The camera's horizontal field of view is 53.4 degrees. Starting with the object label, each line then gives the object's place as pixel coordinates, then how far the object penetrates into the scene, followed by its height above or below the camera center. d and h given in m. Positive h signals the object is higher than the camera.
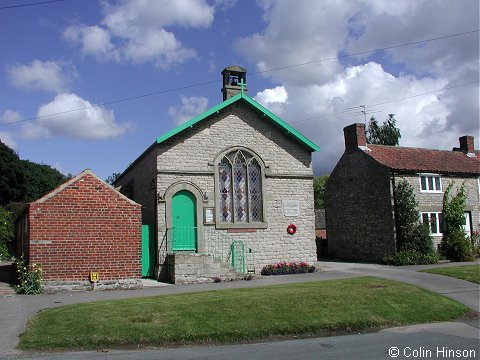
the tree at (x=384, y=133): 51.02 +9.68
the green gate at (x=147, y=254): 17.98 -0.87
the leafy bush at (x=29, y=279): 13.79 -1.29
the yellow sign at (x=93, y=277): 14.80 -1.37
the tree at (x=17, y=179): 44.00 +5.52
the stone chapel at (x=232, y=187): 18.34 +1.67
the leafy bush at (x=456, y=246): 24.05 -1.32
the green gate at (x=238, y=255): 18.95 -1.09
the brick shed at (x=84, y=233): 14.55 -0.01
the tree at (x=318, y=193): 61.69 +4.12
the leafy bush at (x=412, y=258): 22.95 -1.74
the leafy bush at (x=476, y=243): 25.38 -1.25
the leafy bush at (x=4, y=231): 23.45 +0.23
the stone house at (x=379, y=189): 25.09 +1.85
